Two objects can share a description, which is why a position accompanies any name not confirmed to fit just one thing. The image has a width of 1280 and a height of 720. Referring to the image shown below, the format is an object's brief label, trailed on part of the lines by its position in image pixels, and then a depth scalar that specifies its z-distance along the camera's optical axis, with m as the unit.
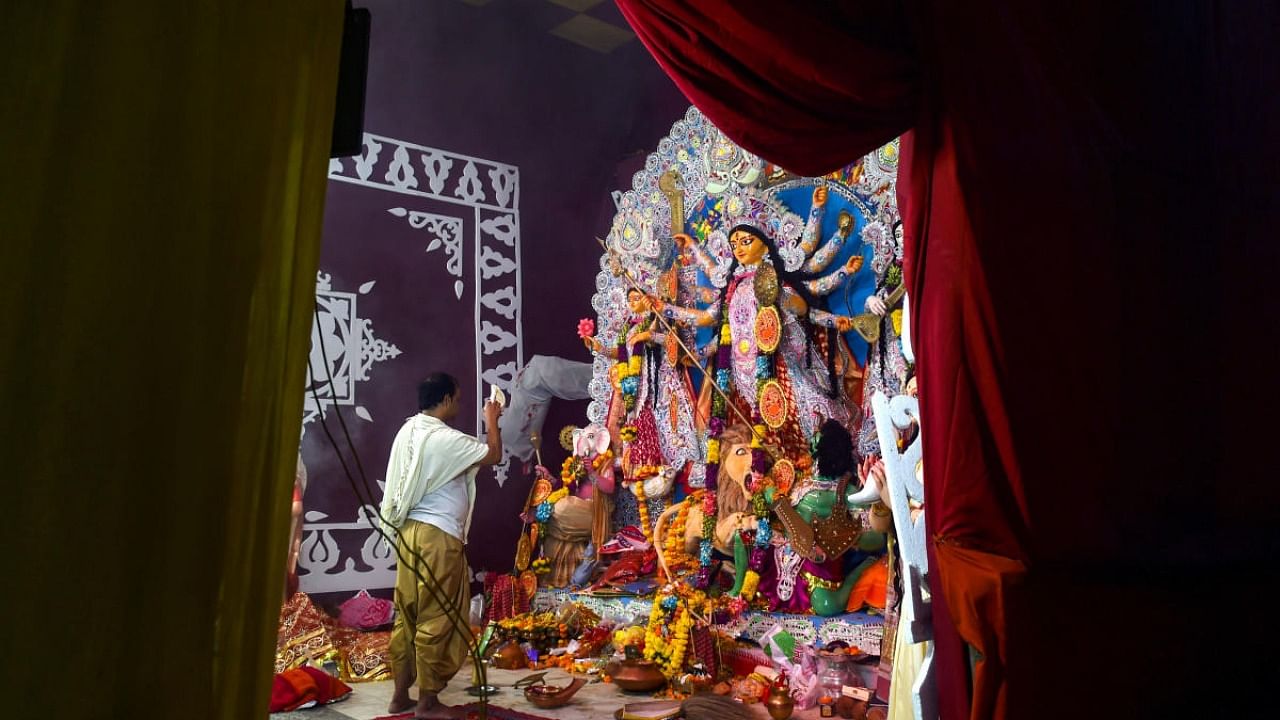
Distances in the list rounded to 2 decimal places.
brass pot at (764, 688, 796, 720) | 4.35
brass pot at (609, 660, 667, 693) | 5.07
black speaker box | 1.79
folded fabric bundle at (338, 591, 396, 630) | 6.68
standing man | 4.73
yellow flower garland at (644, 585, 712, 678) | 5.29
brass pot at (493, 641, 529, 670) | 5.97
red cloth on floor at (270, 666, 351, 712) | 4.74
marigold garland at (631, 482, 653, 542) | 6.63
